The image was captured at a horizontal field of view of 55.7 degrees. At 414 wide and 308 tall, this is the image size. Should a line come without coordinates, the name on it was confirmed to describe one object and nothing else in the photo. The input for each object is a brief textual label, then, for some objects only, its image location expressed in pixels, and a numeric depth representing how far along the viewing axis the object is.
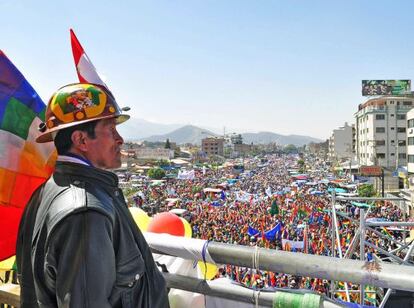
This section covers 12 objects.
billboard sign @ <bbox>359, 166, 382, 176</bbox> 38.69
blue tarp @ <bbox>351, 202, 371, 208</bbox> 22.97
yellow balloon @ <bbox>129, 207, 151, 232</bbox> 3.81
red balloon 3.45
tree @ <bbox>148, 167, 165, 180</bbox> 68.38
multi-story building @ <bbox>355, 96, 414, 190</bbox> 58.13
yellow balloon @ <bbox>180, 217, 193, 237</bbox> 3.77
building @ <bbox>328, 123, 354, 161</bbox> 100.56
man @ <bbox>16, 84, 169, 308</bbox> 1.25
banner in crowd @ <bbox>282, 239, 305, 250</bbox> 13.77
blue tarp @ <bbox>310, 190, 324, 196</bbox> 36.23
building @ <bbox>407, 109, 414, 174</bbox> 37.84
